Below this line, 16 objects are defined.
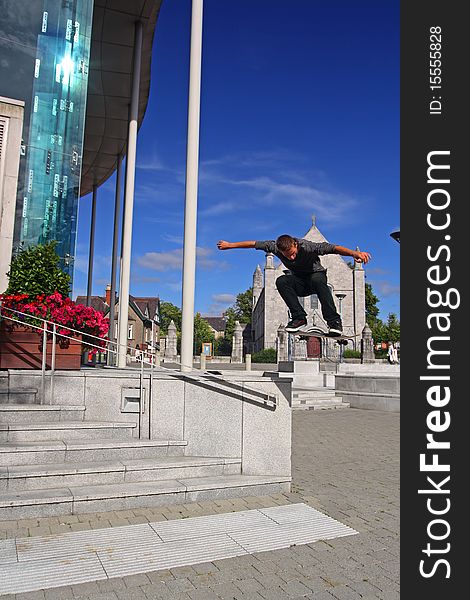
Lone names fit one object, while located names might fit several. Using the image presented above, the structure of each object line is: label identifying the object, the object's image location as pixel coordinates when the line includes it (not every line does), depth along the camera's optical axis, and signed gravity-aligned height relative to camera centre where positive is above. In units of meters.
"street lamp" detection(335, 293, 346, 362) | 65.31 +6.32
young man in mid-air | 6.04 +1.03
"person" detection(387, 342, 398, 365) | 39.22 -0.23
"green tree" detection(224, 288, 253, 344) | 102.19 +8.94
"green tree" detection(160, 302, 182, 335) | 117.28 +8.41
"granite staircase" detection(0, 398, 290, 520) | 5.21 -1.49
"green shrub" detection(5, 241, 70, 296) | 8.33 +1.25
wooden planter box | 7.78 -0.06
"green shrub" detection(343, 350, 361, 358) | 55.81 -0.19
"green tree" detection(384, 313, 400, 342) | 73.85 +4.34
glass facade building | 11.27 +6.28
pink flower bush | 7.94 +0.59
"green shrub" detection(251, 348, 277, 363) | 53.38 -0.75
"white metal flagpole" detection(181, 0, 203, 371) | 8.34 +2.71
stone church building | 64.56 +7.26
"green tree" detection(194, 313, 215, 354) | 100.00 +3.65
